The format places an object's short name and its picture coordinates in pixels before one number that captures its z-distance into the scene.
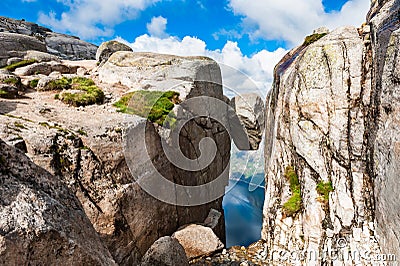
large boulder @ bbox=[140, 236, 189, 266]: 9.45
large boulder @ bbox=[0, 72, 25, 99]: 16.09
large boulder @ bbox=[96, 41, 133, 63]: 27.98
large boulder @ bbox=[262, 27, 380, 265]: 10.82
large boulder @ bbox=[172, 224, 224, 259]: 13.98
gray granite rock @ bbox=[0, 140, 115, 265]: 3.08
